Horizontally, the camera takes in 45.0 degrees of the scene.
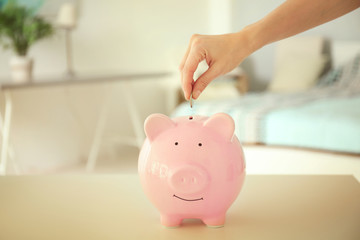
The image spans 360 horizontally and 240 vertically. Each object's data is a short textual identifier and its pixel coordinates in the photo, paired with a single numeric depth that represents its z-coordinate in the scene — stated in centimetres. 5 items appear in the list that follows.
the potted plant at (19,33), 264
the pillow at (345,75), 325
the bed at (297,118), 190
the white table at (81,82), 233
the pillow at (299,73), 384
